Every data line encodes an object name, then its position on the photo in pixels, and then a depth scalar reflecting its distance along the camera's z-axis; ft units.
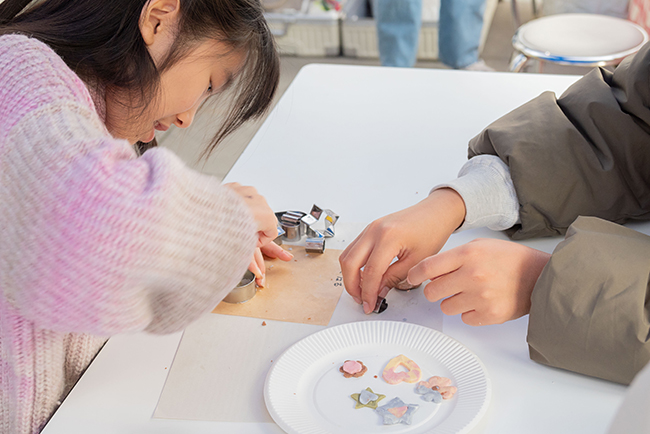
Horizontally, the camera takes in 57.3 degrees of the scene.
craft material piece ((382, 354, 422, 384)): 1.94
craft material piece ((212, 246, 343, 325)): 2.29
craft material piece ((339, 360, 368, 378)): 1.96
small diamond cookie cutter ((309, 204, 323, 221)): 2.74
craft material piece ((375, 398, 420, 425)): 1.76
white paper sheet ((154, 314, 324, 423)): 1.87
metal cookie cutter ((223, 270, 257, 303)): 2.32
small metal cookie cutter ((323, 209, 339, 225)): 2.74
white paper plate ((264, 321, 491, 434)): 1.76
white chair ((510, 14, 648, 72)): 5.34
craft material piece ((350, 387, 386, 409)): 1.84
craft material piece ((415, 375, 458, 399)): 1.86
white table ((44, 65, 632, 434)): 1.82
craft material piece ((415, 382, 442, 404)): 1.84
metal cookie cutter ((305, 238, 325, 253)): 2.62
